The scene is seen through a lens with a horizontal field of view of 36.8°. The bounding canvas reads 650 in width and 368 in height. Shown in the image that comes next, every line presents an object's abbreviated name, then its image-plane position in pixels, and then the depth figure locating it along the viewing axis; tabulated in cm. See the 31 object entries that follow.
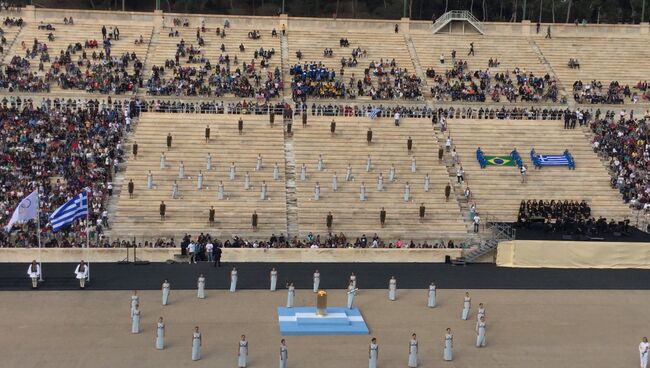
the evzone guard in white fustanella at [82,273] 3331
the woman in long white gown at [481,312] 2850
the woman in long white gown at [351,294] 3155
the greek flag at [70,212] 3366
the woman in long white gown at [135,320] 2853
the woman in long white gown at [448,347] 2691
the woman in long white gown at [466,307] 3098
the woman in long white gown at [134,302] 2875
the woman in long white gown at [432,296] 3225
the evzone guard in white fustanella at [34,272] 3316
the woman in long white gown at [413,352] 2622
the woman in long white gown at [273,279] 3375
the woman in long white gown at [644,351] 2677
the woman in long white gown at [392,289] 3297
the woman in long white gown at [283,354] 2525
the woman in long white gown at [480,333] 2831
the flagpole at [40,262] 3413
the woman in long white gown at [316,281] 3359
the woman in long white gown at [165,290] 3152
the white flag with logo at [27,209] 3328
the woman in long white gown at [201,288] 3259
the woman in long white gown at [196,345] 2618
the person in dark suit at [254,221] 4259
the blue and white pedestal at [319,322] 2936
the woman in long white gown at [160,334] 2700
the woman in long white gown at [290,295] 3175
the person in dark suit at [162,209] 4244
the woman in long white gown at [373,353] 2561
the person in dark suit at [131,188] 4372
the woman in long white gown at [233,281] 3356
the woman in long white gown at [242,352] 2566
